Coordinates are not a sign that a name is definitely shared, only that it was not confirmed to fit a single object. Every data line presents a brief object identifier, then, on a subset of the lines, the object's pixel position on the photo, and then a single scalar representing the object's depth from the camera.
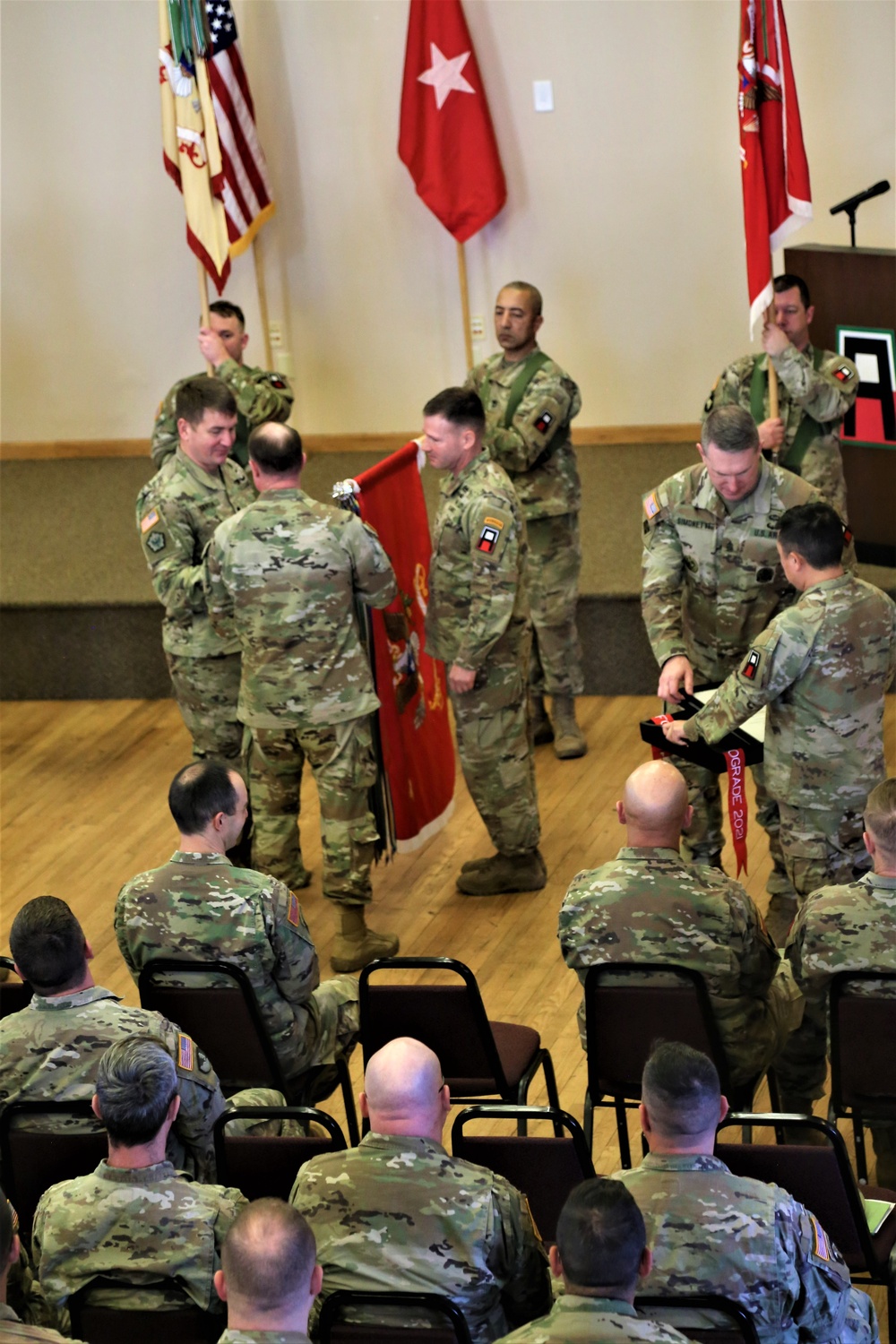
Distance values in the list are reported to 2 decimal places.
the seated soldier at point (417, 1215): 5.68
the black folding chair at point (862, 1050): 7.10
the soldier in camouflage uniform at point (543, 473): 13.29
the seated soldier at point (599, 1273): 4.90
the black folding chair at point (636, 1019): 7.35
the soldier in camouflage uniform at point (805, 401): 13.54
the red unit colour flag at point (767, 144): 12.74
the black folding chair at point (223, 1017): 7.66
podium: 14.86
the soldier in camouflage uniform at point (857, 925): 7.39
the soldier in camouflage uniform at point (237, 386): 13.86
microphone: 14.71
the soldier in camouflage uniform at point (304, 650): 10.16
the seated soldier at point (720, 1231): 5.53
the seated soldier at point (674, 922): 7.56
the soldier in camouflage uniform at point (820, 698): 9.00
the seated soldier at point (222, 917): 7.83
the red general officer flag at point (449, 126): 17.96
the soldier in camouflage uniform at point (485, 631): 10.68
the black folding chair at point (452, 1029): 7.60
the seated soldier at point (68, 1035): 6.89
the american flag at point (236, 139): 16.33
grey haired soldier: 5.85
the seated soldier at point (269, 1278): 5.04
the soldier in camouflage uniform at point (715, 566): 10.01
